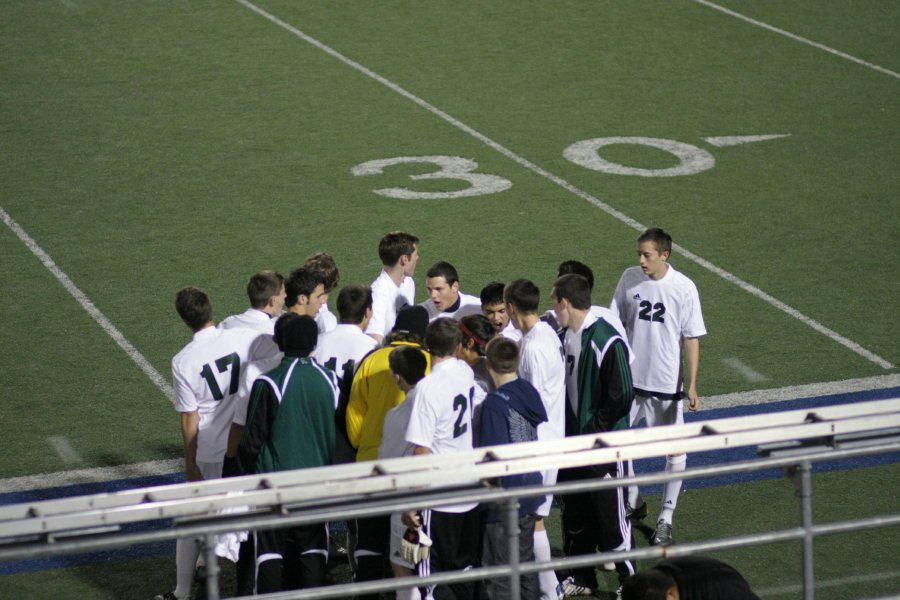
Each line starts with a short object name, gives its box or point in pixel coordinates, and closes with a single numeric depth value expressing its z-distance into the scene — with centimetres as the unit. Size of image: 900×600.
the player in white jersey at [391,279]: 1669
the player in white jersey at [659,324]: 1652
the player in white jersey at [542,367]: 1387
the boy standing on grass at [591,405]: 1434
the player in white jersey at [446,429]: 1268
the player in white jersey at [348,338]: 1422
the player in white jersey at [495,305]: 1556
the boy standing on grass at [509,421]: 1291
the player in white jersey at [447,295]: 1612
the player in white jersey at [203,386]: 1434
